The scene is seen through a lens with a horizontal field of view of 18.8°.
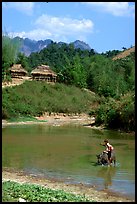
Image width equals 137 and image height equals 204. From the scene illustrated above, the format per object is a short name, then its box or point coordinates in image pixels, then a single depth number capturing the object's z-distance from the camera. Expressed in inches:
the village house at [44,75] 2532.0
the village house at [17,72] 2495.4
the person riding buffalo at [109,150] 620.1
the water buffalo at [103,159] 619.1
